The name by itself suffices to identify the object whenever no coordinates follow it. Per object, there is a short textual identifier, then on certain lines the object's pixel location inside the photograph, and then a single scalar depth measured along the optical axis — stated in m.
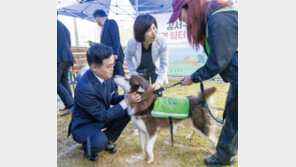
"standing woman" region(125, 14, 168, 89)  1.62
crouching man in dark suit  1.59
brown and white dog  1.61
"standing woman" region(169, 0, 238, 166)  1.11
